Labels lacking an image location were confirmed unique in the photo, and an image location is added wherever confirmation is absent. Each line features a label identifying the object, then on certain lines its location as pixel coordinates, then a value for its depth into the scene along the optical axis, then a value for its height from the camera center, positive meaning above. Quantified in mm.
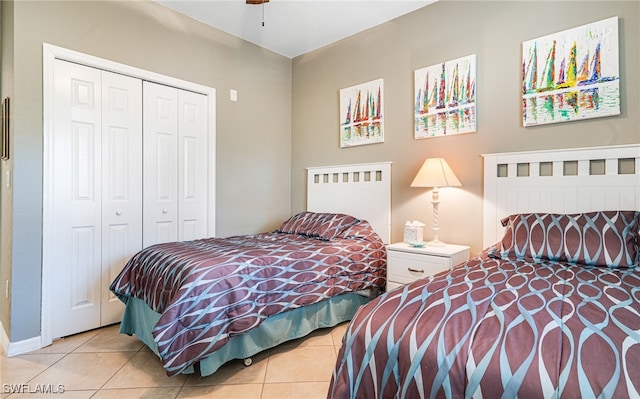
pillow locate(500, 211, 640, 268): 1651 -211
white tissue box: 2633 -273
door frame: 2291 +148
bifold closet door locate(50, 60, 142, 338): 2389 +89
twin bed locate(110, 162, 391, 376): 1704 -531
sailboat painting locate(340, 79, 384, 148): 3203 +873
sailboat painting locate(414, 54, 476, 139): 2619 +848
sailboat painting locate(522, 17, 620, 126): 2041 +823
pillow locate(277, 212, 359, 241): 2914 -225
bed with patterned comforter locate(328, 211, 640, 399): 763 -376
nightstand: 2338 -447
